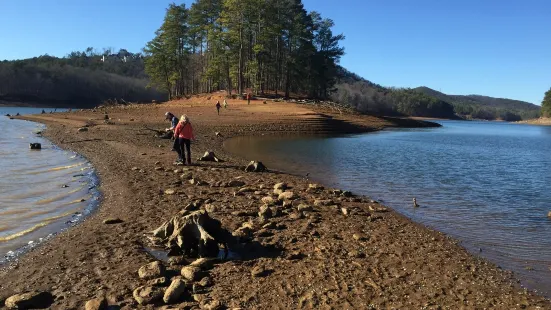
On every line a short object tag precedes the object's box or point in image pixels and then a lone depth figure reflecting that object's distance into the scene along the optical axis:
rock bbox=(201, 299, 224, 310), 4.30
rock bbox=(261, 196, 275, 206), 8.77
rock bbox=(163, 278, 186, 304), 4.45
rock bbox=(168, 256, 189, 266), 5.54
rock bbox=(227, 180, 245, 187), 10.70
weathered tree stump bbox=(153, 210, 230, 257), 5.79
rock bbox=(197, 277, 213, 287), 4.86
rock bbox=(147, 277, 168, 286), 4.80
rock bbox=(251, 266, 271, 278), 5.23
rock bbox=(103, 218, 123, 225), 7.33
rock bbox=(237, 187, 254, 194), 9.94
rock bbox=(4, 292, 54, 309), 4.31
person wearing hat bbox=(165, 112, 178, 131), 16.72
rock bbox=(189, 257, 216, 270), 5.39
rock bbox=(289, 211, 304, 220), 7.80
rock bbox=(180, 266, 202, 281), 5.02
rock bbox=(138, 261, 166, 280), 5.01
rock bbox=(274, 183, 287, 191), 10.48
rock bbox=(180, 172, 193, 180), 11.50
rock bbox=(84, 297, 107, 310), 4.24
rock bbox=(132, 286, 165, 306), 4.44
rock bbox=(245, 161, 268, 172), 13.49
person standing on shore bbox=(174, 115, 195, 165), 13.58
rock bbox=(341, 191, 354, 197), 10.30
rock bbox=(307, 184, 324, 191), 10.87
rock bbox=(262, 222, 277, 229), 7.13
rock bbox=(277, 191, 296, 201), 9.22
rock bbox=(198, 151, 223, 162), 15.27
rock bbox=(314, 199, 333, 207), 9.03
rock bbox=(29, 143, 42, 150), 18.53
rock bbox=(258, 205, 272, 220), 7.74
